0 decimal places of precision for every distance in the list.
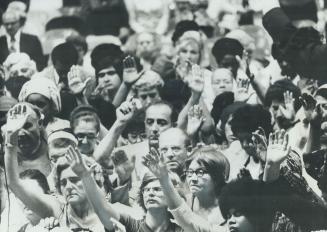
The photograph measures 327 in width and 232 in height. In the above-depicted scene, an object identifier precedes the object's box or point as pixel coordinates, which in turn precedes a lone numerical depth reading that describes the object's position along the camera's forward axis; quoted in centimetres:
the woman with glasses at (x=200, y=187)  997
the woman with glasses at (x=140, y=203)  1001
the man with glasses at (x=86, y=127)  1069
